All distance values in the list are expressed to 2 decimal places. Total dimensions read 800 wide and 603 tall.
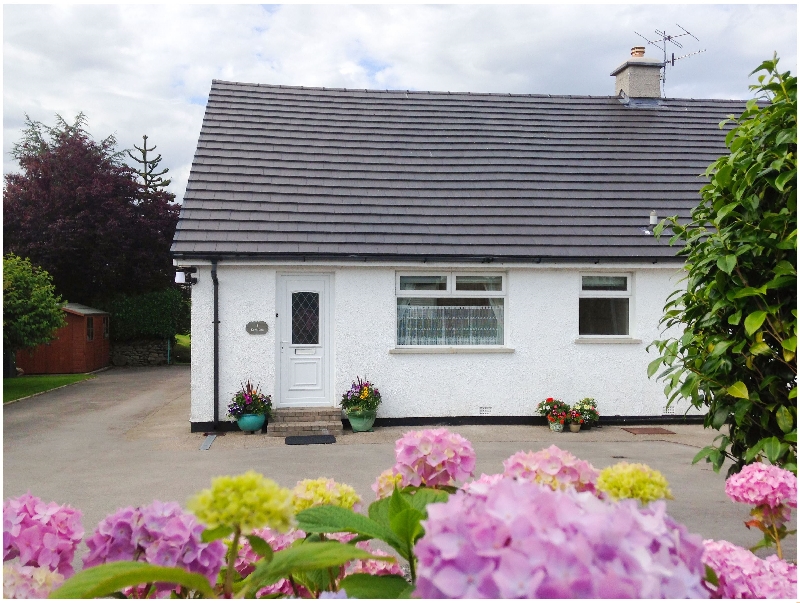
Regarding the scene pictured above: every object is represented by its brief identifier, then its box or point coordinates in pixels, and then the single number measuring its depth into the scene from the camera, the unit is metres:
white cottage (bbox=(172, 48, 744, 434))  10.41
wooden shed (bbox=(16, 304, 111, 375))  20.02
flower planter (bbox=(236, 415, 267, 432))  10.01
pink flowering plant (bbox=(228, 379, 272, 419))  10.05
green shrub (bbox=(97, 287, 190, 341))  23.25
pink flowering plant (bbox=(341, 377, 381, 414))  10.18
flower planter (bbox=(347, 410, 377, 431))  10.15
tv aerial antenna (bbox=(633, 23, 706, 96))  16.47
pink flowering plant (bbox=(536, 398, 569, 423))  10.52
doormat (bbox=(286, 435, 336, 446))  9.40
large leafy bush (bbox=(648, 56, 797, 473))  2.76
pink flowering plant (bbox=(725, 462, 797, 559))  1.80
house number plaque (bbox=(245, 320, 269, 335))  10.41
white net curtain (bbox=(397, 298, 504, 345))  10.90
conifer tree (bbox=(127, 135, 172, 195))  37.06
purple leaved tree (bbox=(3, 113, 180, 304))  22.61
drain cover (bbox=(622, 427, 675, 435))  10.30
